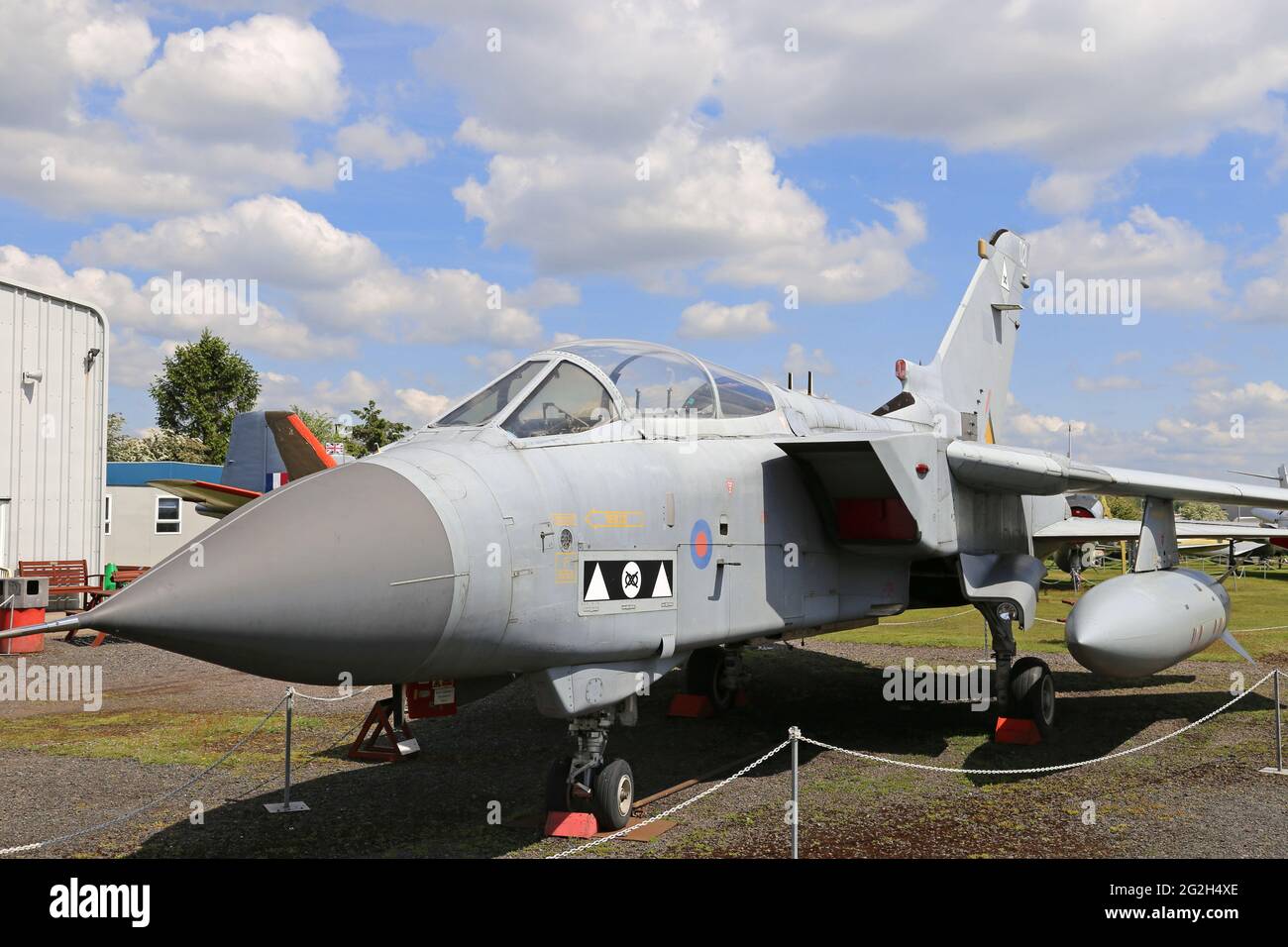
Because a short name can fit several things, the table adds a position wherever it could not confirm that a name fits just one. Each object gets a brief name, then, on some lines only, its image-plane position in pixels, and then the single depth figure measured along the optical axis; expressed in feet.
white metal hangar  59.26
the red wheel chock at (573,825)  20.43
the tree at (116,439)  188.03
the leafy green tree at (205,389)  172.65
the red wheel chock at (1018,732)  31.07
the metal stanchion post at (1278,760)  26.66
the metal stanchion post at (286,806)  23.63
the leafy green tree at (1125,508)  251.39
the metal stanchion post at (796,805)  18.99
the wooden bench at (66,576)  59.31
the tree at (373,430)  140.15
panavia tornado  14.33
